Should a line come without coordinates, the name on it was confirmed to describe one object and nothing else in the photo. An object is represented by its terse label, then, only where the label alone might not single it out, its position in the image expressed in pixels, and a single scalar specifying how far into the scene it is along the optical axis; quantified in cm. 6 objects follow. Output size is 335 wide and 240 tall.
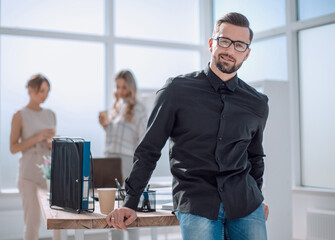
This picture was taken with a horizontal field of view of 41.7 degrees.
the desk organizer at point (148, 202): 178
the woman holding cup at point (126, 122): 394
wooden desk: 160
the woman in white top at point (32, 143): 329
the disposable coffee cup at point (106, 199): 177
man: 143
